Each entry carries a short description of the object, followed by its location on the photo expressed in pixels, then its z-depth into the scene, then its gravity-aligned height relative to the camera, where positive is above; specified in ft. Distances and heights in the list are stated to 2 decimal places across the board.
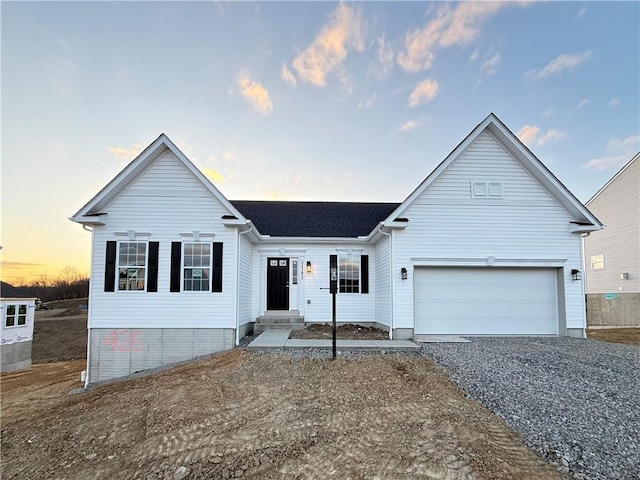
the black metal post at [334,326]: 24.51 -4.19
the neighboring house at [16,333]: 55.72 -10.86
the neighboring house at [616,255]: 51.78 +2.06
